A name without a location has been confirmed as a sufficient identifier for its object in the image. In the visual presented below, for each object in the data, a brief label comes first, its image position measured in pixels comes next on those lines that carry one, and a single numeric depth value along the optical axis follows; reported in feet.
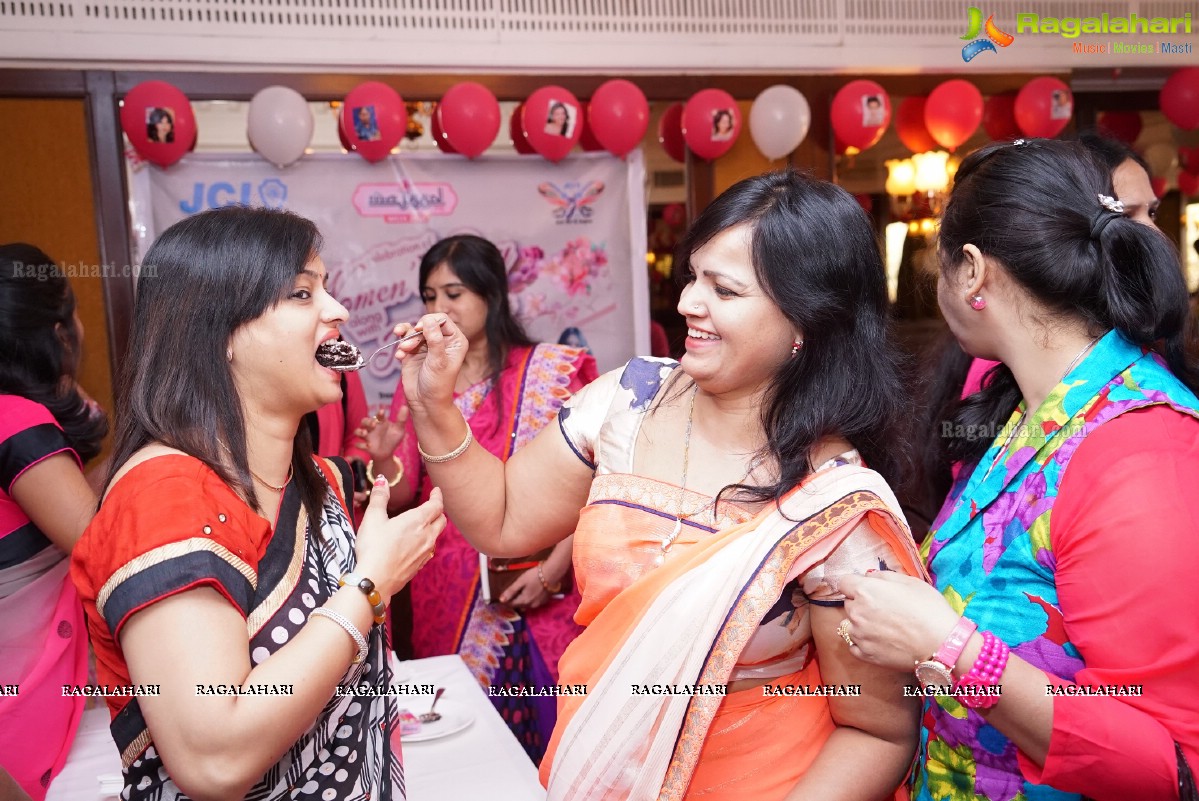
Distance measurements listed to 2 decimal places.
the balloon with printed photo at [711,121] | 11.28
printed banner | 10.79
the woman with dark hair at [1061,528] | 3.76
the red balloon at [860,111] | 11.67
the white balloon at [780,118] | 11.59
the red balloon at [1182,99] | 12.29
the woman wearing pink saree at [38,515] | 6.17
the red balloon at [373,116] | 10.37
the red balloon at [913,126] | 12.49
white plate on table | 5.72
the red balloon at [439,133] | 11.11
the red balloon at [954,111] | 11.87
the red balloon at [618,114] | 11.15
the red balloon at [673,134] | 12.07
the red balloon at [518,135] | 11.51
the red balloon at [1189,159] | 15.14
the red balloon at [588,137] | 11.72
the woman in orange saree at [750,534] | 4.29
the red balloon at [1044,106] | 11.97
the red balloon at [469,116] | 10.73
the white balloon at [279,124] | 10.23
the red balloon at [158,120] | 9.82
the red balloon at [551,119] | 10.92
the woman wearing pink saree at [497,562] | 9.00
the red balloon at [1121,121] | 13.52
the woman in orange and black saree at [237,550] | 3.50
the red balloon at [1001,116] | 12.84
